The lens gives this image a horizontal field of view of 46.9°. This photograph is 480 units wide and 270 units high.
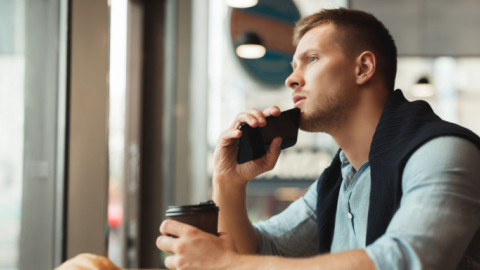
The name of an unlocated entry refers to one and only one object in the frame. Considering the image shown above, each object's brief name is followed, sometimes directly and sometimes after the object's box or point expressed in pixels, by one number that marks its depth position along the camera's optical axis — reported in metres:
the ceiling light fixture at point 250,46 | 4.56
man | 1.04
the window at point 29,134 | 1.68
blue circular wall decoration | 4.58
